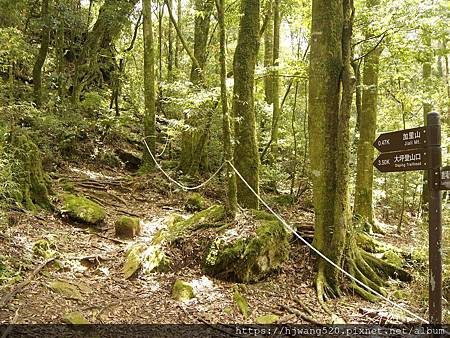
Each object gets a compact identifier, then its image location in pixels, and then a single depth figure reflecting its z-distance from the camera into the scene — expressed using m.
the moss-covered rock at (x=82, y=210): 7.80
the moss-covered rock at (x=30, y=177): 7.31
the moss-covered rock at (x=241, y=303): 5.11
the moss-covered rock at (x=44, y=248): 5.70
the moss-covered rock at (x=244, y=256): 5.83
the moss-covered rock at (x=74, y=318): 4.20
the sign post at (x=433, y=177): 3.49
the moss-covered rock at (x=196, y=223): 6.50
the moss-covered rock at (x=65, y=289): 4.90
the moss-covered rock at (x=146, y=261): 5.99
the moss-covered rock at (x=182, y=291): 5.35
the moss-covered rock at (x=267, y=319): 4.87
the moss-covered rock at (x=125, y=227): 7.61
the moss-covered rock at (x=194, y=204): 9.80
